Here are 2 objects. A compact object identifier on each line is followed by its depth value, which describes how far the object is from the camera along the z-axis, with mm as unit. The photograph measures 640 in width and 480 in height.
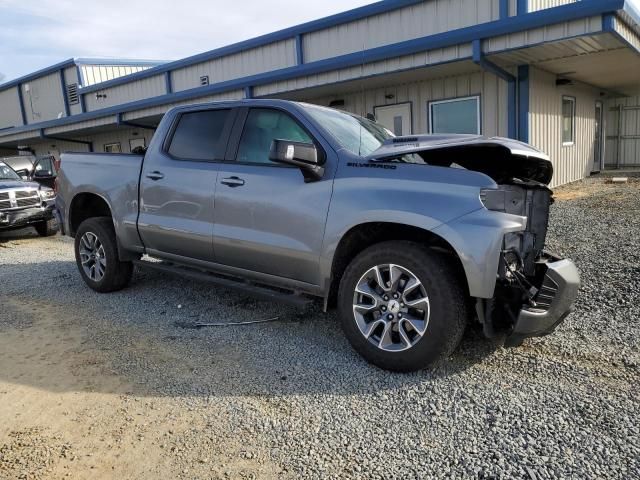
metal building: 9055
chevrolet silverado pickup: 3201
